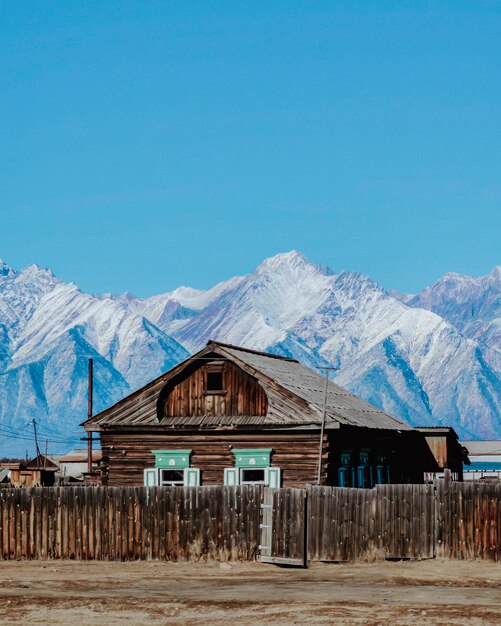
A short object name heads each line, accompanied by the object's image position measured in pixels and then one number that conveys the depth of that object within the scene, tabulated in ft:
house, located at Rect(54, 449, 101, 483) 345.10
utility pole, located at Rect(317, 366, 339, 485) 128.57
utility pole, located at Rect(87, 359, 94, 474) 235.15
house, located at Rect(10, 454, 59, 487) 256.93
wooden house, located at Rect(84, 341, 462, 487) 138.41
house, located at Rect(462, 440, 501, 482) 639.76
